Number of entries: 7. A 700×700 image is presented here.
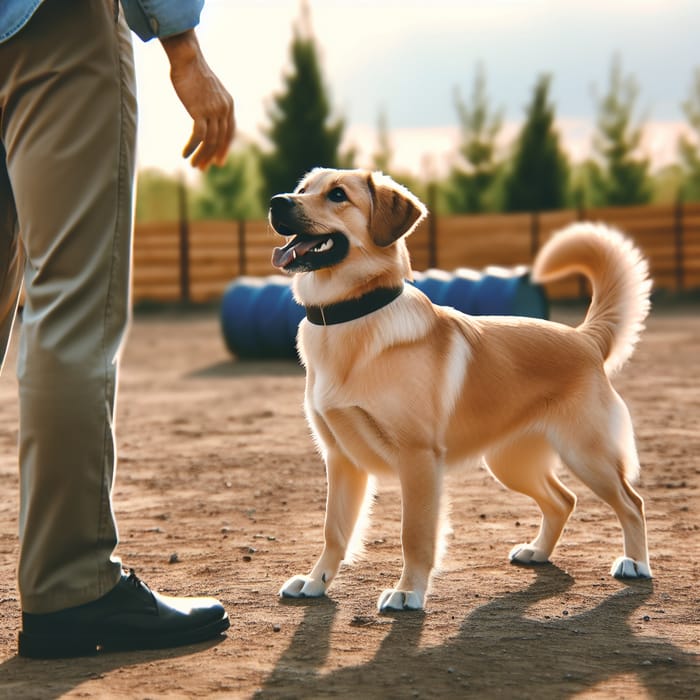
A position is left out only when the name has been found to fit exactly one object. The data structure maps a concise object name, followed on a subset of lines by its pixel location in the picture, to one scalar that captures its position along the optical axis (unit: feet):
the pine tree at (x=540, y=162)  85.10
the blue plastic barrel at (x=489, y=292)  35.14
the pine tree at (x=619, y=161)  90.72
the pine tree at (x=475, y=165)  92.07
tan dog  11.44
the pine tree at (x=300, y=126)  83.97
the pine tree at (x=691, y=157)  99.81
